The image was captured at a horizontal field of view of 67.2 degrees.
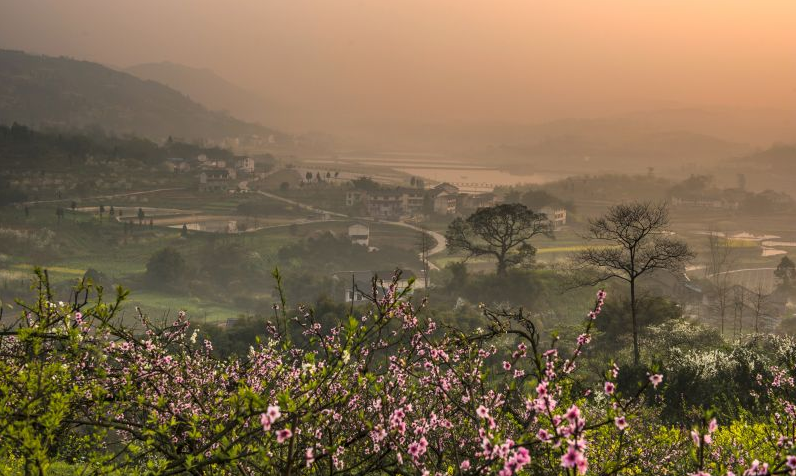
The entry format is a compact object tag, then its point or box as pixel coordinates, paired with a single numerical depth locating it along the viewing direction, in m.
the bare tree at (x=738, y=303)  50.75
